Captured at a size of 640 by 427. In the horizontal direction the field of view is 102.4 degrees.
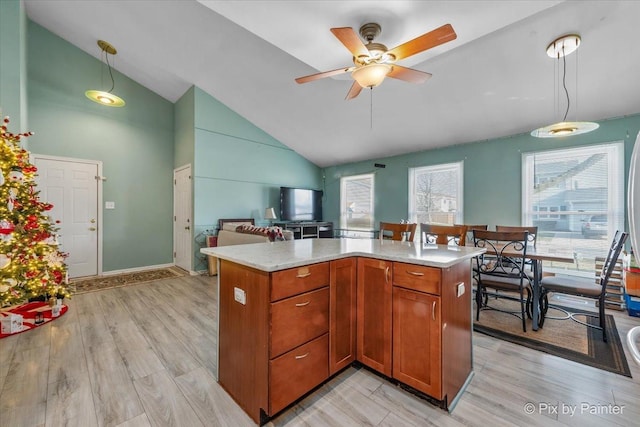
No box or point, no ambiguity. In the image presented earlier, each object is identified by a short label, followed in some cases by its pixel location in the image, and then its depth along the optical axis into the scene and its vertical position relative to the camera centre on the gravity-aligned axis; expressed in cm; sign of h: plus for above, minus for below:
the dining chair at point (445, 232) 229 -19
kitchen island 147 -69
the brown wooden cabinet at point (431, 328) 155 -74
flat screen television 628 +20
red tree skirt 260 -104
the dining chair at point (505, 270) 253 -66
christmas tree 232 -24
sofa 372 -35
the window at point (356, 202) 647 +26
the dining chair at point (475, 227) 380 -23
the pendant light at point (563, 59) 241 +166
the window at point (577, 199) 355 +20
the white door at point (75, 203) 431 +16
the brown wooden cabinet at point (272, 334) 144 -74
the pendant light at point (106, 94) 378 +174
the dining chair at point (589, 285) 238 -72
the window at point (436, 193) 496 +39
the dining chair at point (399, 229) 284 -19
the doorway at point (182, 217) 511 -10
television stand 631 -41
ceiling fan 185 +129
